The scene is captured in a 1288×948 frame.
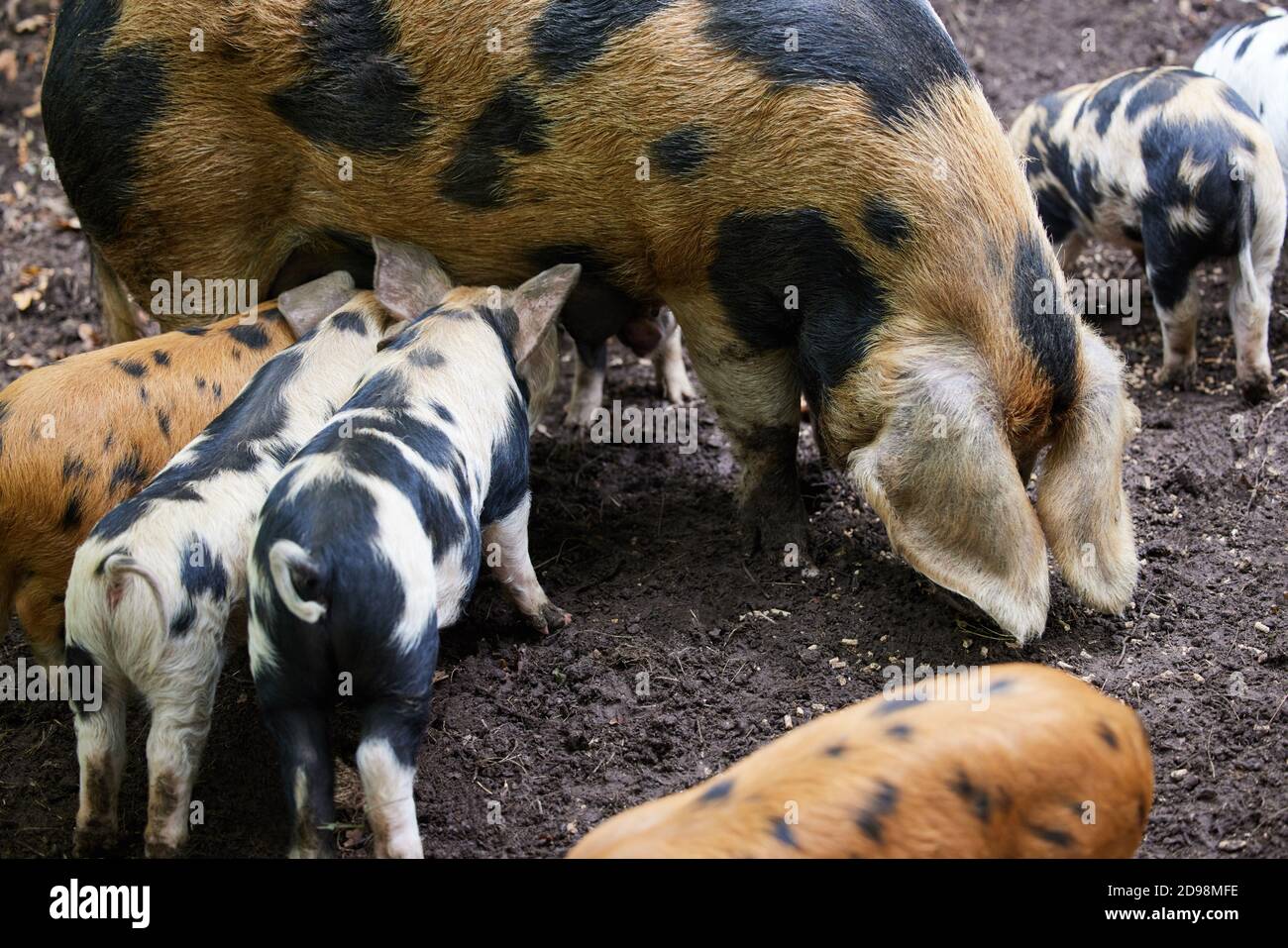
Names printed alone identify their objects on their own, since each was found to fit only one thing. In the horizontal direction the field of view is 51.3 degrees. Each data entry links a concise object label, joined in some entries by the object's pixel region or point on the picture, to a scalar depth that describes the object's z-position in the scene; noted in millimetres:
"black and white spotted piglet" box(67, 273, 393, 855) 3525
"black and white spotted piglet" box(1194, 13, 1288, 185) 6607
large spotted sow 4156
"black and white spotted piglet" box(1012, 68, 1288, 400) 5777
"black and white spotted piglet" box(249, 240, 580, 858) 3297
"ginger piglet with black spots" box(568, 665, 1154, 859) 2729
